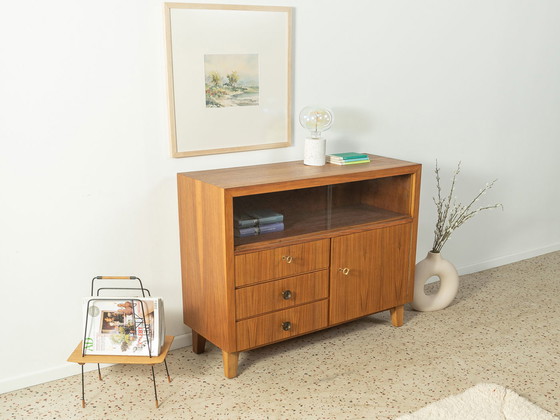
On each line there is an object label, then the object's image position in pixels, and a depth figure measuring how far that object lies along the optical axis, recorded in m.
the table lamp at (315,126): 2.77
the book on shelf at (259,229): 2.52
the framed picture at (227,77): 2.54
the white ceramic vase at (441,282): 3.22
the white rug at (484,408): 2.28
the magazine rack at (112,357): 2.35
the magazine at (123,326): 2.41
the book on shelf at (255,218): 2.51
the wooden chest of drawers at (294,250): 2.46
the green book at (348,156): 2.82
